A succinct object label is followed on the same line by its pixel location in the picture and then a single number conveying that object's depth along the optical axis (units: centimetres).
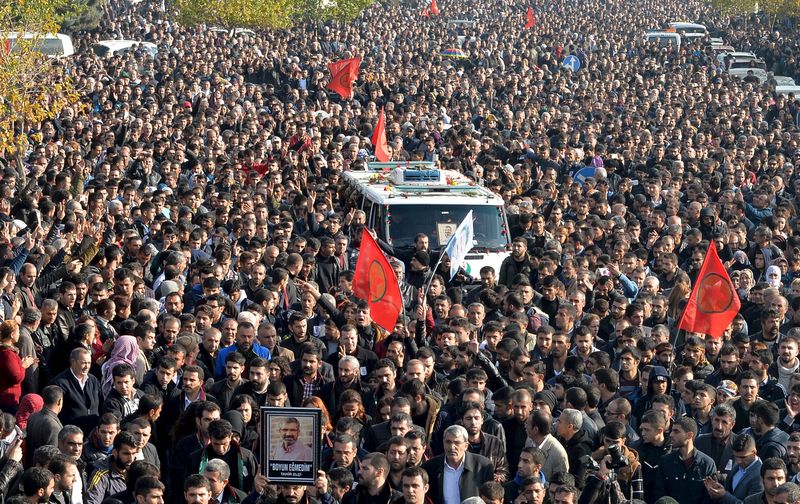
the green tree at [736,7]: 6688
